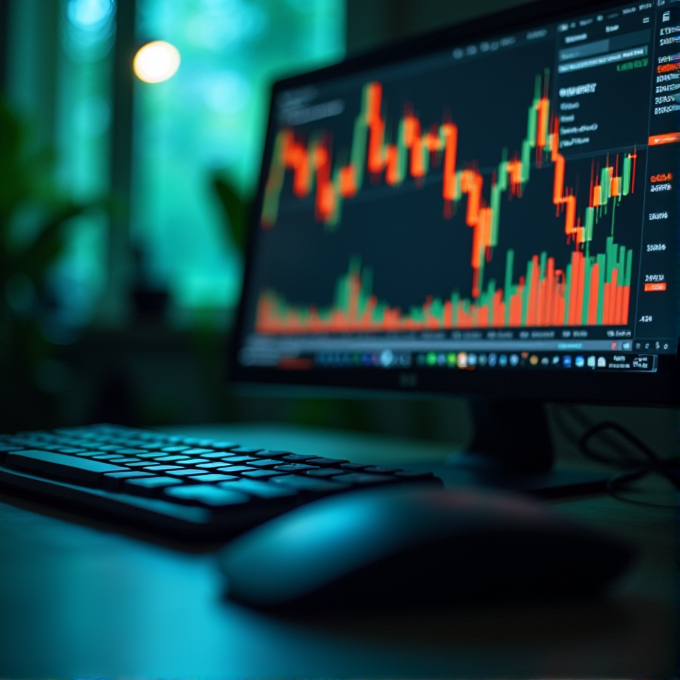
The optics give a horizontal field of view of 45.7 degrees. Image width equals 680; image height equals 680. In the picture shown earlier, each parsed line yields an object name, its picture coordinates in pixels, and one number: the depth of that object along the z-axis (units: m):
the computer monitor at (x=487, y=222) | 0.70
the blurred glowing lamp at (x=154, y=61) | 1.90
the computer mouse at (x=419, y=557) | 0.34
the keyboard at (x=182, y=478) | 0.49
